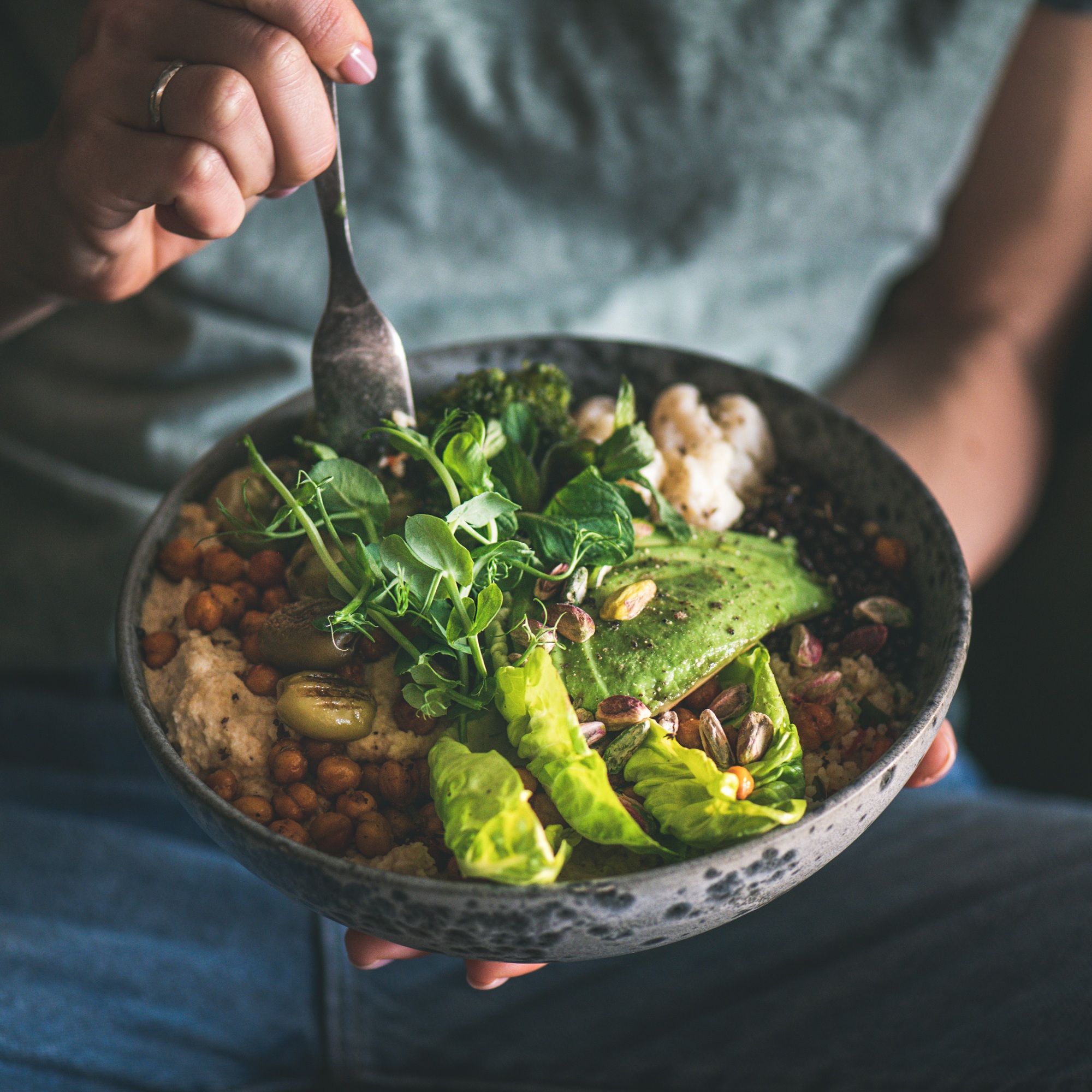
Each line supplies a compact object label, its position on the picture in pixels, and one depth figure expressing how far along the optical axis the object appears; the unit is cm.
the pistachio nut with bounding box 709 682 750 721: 54
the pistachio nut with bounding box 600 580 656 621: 55
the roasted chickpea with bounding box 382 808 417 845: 53
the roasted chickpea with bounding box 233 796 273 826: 53
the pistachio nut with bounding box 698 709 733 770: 53
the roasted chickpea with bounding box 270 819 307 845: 52
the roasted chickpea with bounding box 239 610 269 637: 56
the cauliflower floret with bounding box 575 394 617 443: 60
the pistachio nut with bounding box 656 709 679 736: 53
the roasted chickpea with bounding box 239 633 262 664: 56
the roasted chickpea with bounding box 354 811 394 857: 53
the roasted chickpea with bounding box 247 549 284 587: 57
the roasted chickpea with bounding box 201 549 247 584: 57
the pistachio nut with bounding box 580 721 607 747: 53
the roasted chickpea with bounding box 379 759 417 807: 53
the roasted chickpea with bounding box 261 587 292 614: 57
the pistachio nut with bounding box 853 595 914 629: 57
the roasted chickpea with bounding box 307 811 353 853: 53
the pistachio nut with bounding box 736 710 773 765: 52
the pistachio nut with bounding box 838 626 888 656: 56
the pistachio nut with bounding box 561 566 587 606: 55
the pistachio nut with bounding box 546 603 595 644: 54
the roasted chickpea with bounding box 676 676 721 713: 55
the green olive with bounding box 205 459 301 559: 58
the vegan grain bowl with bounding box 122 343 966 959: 51
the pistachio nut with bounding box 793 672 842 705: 55
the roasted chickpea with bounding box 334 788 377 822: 53
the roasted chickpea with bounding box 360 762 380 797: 54
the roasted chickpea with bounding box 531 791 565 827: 52
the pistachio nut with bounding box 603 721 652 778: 53
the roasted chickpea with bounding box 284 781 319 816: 53
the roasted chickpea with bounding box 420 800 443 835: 53
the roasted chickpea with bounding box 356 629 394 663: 55
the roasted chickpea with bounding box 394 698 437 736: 54
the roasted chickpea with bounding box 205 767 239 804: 53
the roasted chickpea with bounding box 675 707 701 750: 54
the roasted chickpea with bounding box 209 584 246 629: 56
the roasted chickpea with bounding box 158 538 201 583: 57
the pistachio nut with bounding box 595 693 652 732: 53
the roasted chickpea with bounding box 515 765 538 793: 52
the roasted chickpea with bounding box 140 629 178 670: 56
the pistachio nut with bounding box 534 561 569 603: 55
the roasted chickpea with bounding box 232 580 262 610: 57
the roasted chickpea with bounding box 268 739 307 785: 53
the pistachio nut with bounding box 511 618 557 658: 53
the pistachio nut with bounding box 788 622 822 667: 56
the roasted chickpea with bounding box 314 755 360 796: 53
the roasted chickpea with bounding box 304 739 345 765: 54
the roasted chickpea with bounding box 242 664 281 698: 55
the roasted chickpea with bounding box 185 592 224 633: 56
